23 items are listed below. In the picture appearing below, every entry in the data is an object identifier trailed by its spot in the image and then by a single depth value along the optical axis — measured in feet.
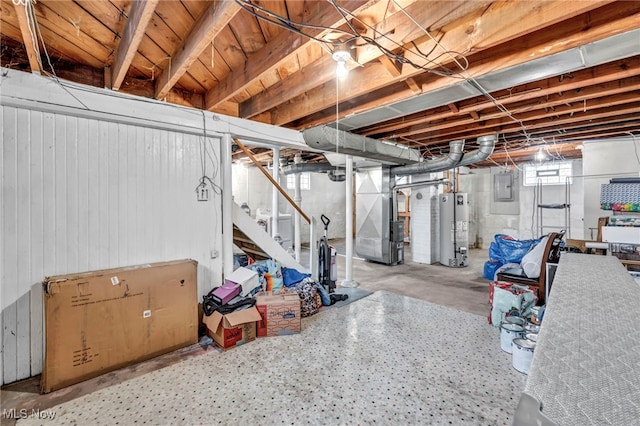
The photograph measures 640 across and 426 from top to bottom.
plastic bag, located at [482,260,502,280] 15.83
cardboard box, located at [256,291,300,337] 9.09
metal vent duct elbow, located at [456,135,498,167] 14.28
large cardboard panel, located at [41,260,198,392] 6.54
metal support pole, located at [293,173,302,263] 16.51
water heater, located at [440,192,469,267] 19.47
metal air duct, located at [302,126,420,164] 12.21
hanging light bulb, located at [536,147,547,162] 17.90
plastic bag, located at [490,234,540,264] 14.57
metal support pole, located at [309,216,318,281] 12.94
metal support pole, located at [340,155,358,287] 14.32
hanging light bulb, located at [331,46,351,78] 6.56
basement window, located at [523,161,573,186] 22.30
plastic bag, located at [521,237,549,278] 10.23
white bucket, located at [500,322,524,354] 7.78
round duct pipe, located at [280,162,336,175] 20.53
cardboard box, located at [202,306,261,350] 8.25
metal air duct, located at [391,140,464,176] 15.88
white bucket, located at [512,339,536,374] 6.98
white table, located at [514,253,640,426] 1.65
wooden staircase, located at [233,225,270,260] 12.21
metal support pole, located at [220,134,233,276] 10.16
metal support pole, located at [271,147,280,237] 15.19
